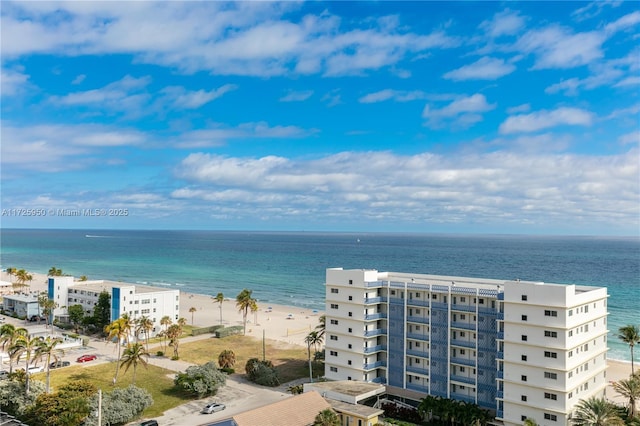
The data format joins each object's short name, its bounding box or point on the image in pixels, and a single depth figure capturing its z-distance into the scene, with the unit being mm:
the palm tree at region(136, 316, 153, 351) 76800
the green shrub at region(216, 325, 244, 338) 88938
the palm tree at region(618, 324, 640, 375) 58031
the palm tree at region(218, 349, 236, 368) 67875
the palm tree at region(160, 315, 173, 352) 81444
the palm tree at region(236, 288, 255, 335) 91875
